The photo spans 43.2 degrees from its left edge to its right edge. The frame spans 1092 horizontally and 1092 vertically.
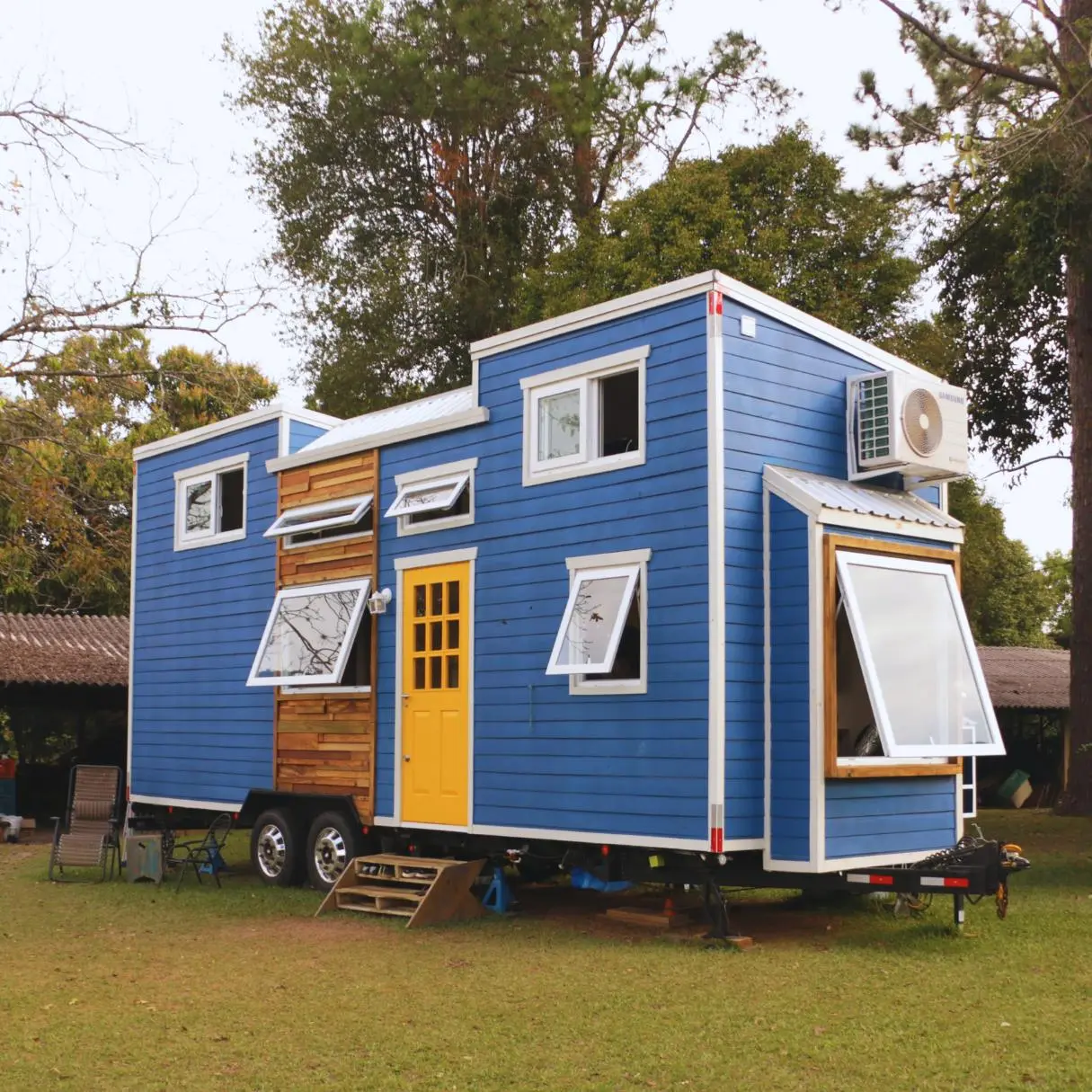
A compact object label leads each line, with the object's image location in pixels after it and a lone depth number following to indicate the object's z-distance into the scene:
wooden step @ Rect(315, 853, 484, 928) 9.95
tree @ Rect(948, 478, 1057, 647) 36.38
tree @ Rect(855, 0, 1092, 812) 14.61
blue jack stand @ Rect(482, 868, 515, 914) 10.28
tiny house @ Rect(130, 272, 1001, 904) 8.61
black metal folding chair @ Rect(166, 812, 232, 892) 12.34
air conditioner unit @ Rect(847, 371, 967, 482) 9.54
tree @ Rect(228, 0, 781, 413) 22.30
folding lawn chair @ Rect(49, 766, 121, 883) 13.04
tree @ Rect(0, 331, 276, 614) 14.77
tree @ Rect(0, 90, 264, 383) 14.07
